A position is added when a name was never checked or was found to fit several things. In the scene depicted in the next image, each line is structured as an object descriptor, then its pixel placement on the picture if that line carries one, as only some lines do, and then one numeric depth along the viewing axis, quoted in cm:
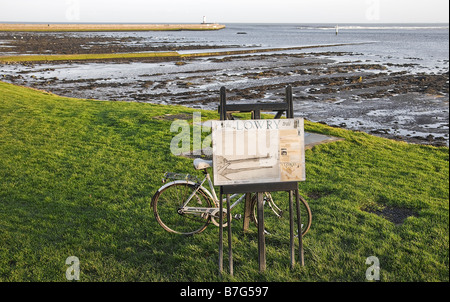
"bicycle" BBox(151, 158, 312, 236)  527
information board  416
